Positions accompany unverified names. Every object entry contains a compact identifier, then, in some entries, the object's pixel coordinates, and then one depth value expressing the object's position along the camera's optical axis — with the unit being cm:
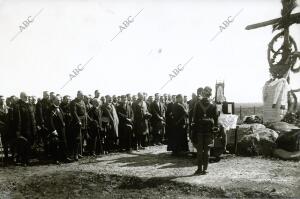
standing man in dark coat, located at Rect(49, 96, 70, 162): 1144
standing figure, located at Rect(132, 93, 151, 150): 1433
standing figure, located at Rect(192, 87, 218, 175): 912
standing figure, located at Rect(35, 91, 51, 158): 1238
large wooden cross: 1895
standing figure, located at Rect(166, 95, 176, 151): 1243
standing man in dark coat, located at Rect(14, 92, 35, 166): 1110
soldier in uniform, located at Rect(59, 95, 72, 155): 1170
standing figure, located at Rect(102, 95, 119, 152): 1330
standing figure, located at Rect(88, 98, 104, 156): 1269
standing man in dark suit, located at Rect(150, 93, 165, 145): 1536
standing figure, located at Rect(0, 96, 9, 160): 1185
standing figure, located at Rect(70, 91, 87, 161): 1165
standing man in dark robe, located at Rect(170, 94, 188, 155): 1220
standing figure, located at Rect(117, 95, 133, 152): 1387
